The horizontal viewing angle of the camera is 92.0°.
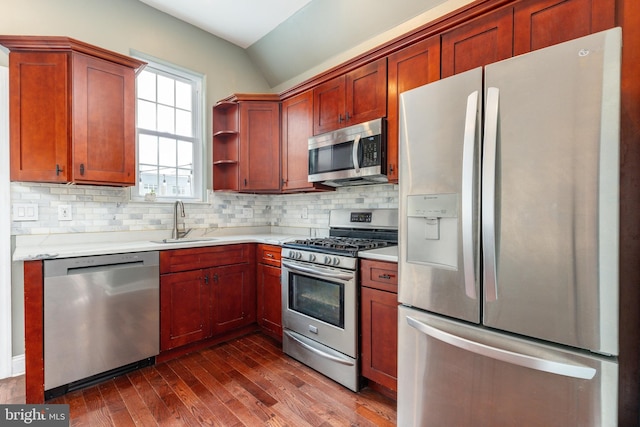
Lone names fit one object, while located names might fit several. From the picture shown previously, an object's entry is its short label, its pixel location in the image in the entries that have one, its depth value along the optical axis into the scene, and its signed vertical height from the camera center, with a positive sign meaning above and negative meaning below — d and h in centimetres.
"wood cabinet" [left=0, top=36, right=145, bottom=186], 218 +74
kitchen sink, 292 -29
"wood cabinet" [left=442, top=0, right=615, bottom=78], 153 +100
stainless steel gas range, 212 -64
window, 311 +83
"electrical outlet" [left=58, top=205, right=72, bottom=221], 251 -3
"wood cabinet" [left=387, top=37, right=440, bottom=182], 212 +98
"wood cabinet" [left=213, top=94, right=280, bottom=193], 330 +73
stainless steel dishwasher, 199 -75
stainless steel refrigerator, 104 -12
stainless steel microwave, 240 +46
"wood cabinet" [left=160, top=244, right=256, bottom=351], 249 -72
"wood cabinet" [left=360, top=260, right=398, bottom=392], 192 -72
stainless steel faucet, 308 -12
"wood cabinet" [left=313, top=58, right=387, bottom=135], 243 +96
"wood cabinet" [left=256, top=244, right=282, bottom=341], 280 -75
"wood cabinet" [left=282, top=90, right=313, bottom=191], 301 +72
